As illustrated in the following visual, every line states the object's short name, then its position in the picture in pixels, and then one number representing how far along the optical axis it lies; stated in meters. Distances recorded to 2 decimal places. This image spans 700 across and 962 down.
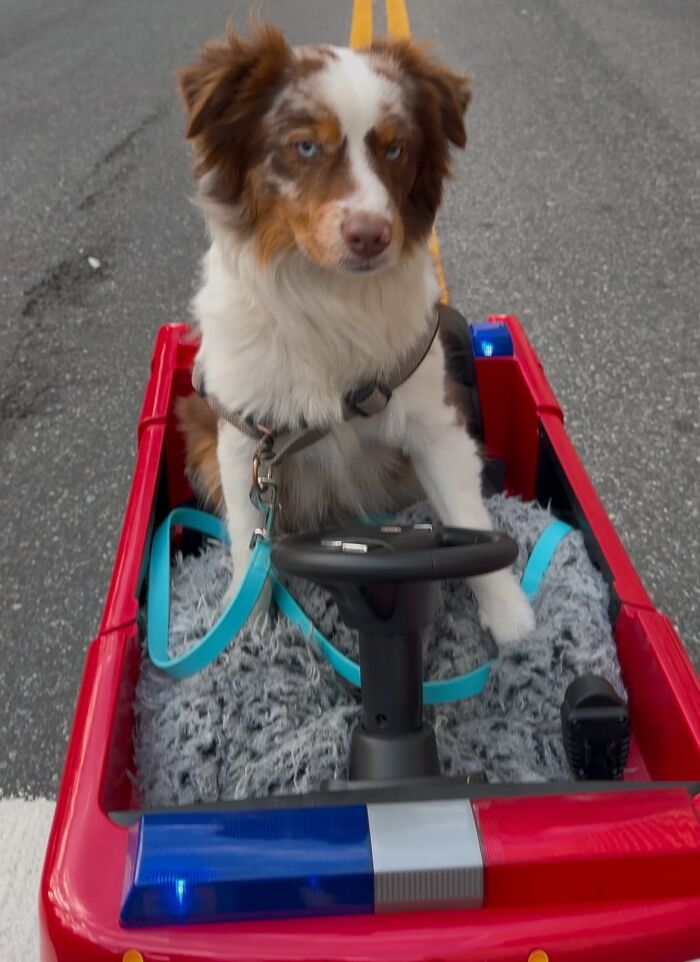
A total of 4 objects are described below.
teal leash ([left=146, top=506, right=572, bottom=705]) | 1.84
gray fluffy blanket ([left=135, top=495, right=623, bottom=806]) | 1.72
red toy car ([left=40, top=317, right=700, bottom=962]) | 1.11
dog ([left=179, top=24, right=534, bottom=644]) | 1.86
